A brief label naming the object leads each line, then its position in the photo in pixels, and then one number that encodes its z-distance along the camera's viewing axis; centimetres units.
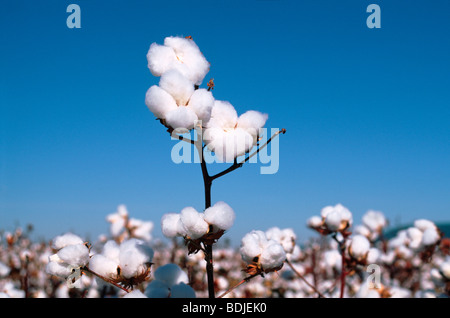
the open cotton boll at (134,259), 116
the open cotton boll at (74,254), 114
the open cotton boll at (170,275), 136
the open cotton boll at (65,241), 122
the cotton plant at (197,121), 103
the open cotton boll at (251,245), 118
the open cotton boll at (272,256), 116
